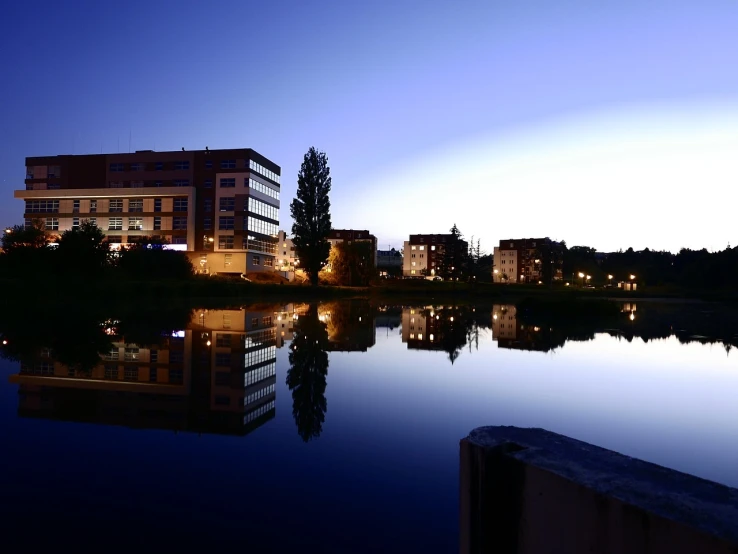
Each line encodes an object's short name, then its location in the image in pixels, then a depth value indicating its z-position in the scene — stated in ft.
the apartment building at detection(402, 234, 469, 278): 509.35
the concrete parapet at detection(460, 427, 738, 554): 7.06
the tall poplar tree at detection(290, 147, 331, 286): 209.26
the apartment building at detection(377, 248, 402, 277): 606.14
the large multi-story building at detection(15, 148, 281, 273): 252.42
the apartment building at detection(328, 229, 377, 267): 496.31
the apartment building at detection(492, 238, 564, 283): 461.04
